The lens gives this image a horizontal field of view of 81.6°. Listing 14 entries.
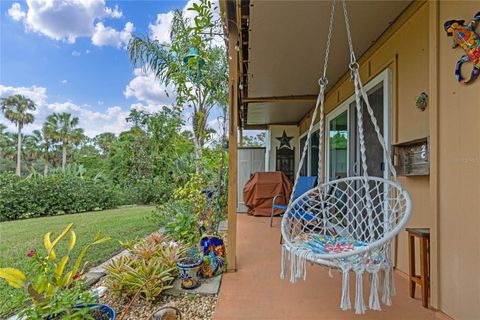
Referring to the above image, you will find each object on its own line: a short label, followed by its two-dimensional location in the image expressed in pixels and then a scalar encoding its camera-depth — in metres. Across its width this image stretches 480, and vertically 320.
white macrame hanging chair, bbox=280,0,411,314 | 1.50
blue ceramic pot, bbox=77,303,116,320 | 1.66
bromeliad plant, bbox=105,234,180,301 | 2.14
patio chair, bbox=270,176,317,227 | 4.70
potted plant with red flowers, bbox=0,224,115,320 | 1.51
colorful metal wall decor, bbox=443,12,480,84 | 1.58
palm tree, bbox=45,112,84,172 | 21.96
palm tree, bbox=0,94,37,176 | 21.06
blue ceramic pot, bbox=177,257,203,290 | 2.30
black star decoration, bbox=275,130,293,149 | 8.28
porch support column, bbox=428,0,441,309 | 1.85
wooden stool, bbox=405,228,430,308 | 1.98
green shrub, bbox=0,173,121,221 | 7.10
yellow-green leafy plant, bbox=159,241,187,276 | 2.48
